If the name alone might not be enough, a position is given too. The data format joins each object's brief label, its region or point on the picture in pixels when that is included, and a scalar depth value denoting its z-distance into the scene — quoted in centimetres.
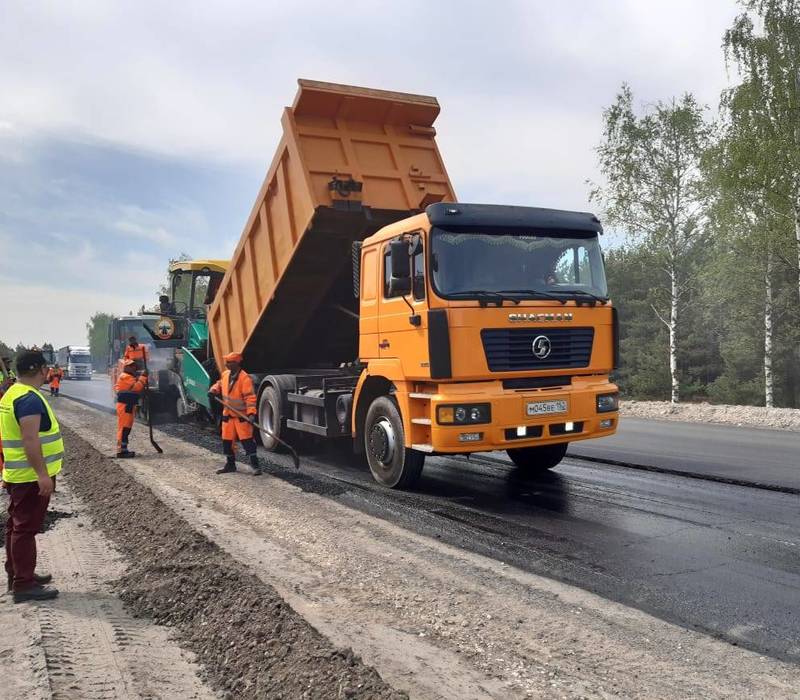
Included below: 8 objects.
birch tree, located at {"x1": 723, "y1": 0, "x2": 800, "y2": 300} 1792
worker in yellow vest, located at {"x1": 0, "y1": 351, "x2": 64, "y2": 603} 403
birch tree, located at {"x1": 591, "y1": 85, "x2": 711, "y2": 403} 2270
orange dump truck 604
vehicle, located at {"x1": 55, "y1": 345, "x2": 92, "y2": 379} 4922
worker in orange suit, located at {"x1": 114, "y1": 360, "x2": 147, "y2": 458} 958
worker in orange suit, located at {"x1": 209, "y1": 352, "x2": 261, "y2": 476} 791
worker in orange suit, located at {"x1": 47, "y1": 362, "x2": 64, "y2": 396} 2354
